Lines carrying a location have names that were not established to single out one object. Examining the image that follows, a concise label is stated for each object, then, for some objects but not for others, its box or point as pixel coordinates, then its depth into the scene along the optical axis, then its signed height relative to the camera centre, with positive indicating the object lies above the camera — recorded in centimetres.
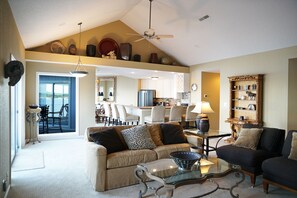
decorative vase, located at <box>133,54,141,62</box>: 748 +140
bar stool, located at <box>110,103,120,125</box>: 737 -59
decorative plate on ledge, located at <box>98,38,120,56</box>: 692 +172
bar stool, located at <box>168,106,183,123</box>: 679 -57
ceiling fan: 488 +150
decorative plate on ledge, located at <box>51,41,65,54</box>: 609 +145
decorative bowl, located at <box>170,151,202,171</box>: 257 -80
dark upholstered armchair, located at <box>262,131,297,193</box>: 264 -101
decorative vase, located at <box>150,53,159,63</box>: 779 +147
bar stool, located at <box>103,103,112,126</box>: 808 -61
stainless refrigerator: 1032 -3
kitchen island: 706 -53
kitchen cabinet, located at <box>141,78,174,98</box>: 980 +52
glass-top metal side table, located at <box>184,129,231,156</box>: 418 -79
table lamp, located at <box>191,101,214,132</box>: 436 -42
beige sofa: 293 -99
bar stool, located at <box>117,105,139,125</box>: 691 -69
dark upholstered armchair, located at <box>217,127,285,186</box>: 319 -92
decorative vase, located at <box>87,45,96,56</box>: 657 +148
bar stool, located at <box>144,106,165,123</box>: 657 -60
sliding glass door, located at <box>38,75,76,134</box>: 643 -23
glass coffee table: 228 -94
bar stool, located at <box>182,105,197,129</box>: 697 -63
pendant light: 546 +84
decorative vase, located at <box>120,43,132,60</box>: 721 +161
